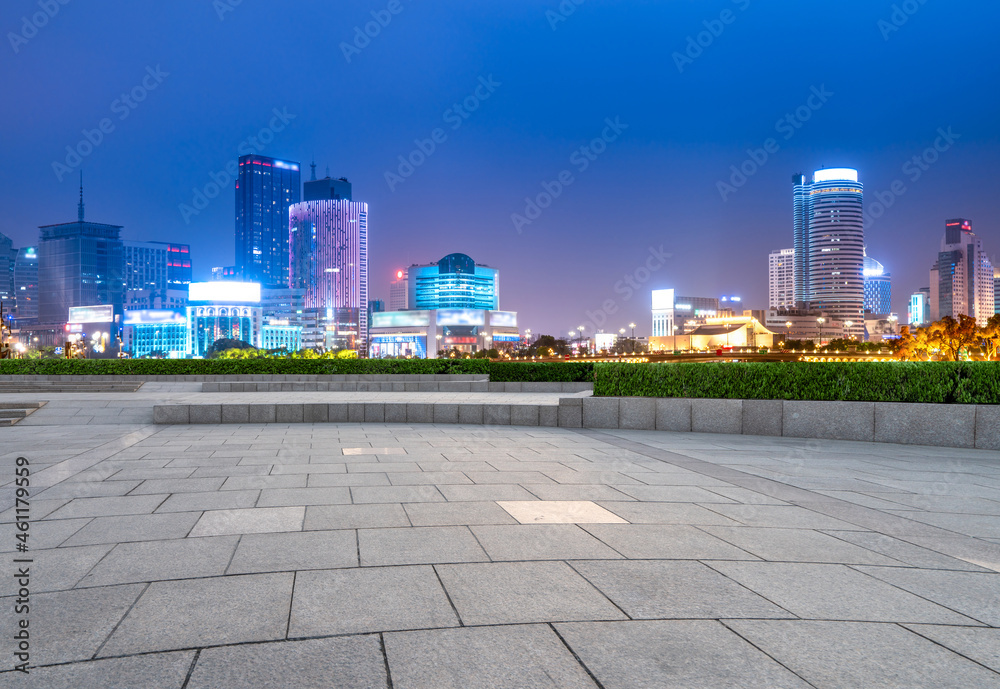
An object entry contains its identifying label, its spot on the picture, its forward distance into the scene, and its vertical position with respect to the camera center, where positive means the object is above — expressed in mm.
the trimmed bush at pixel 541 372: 27562 -1312
